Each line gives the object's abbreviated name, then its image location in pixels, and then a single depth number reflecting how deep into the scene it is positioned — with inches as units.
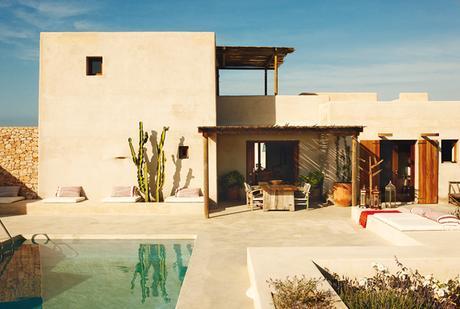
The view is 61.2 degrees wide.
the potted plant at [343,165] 612.0
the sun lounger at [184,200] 541.3
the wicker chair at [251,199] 558.3
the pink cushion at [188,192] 561.0
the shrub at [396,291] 218.2
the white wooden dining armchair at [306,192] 551.2
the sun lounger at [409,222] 376.2
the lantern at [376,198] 511.8
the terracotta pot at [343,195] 581.9
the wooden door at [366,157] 598.9
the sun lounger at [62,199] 543.6
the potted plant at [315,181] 611.3
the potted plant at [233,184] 629.3
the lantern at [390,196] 553.4
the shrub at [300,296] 195.9
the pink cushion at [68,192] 563.5
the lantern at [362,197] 522.6
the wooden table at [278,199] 548.4
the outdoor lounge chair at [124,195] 546.6
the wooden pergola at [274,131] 504.4
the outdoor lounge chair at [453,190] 591.8
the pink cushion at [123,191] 561.1
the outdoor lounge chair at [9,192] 582.8
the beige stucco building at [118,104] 573.9
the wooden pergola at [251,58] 631.2
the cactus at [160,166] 561.3
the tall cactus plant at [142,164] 562.3
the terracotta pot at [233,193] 632.4
